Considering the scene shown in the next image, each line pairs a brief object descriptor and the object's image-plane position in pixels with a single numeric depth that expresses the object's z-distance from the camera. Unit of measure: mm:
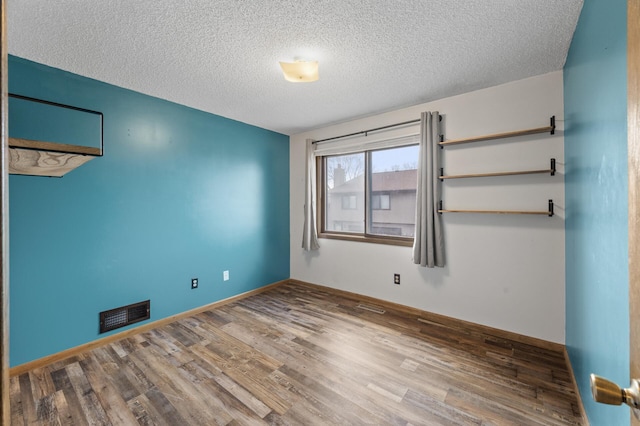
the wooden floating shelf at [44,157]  1351
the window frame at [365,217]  3354
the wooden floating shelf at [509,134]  2244
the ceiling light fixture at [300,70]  2037
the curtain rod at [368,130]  3079
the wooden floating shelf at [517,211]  2253
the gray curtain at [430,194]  2826
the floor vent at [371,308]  3174
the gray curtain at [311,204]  3947
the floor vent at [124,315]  2464
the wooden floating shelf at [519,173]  2249
